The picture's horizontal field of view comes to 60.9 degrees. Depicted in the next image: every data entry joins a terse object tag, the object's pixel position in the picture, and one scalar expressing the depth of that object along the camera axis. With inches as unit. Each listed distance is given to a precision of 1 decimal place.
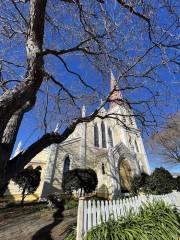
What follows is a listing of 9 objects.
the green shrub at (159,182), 427.3
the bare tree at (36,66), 98.7
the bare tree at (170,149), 637.9
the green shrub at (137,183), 555.6
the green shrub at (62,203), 351.6
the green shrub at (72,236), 173.3
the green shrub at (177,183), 445.5
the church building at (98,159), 613.9
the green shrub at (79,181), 462.2
